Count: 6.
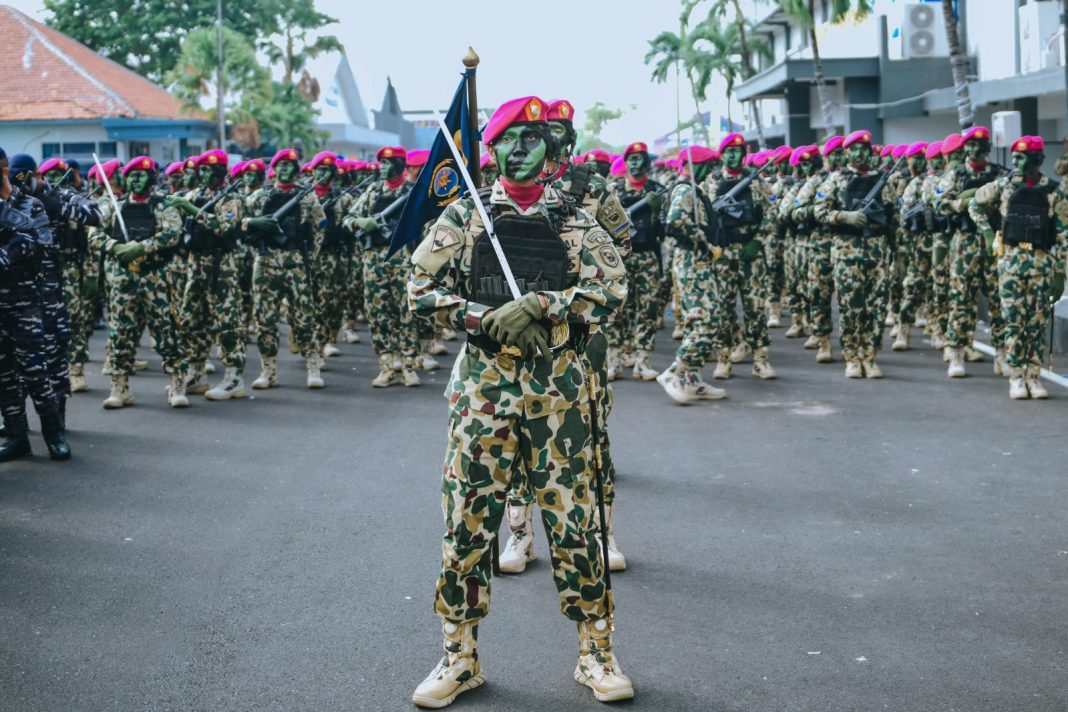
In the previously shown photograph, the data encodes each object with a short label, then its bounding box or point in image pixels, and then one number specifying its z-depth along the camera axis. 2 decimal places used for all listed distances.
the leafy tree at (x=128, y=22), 53.03
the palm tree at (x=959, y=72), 22.62
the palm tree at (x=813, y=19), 32.47
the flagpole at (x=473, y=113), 5.33
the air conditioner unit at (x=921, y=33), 27.52
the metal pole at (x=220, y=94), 39.78
